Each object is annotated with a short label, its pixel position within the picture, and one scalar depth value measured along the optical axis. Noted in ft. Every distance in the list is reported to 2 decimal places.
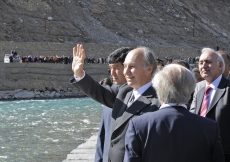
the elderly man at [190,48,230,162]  13.85
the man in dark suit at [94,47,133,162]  14.12
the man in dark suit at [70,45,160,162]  11.91
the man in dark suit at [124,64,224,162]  10.02
